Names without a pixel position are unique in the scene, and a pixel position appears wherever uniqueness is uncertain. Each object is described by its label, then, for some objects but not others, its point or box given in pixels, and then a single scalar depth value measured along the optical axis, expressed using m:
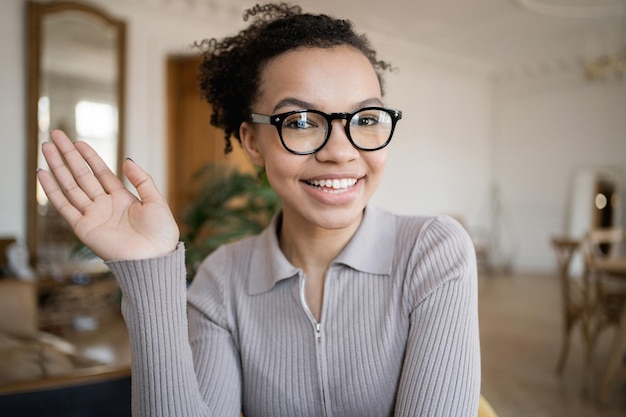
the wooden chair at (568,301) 3.68
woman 0.84
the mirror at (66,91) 4.46
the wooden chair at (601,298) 3.59
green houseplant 2.18
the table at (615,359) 3.19
